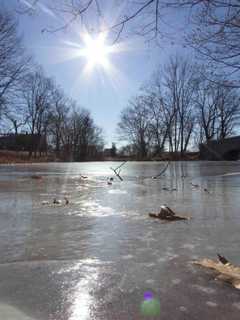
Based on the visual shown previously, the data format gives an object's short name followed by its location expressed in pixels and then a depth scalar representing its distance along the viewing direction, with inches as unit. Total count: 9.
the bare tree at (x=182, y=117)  1393.9
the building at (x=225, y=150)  1469.0
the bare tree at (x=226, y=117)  1654.0
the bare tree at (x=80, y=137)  2004.2
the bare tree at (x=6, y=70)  839.5
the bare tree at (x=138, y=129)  1887.9
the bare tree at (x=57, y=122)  1783.7
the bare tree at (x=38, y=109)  1627.0
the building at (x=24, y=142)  1695.4
